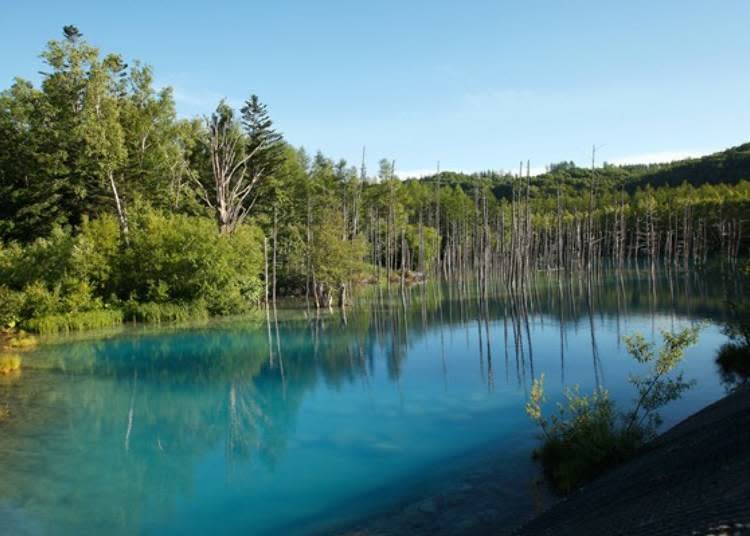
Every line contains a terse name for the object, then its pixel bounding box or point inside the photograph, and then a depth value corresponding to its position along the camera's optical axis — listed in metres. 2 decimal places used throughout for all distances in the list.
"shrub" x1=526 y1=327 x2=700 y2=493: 9.52
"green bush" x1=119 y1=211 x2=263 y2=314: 36.00
